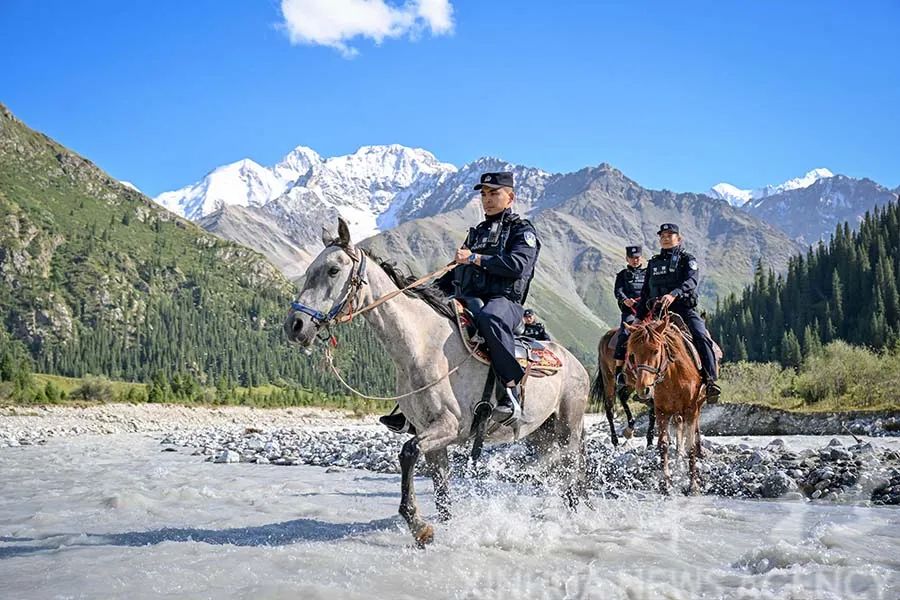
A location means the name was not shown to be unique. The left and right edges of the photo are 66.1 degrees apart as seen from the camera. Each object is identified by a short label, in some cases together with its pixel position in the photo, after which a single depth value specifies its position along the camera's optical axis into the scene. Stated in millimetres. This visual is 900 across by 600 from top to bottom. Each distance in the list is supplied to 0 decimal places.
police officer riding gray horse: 8859
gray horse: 7844
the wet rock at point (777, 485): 12523
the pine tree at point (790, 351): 121188
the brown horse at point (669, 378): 13031
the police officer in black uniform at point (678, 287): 14008
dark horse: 16531
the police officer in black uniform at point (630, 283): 16969
